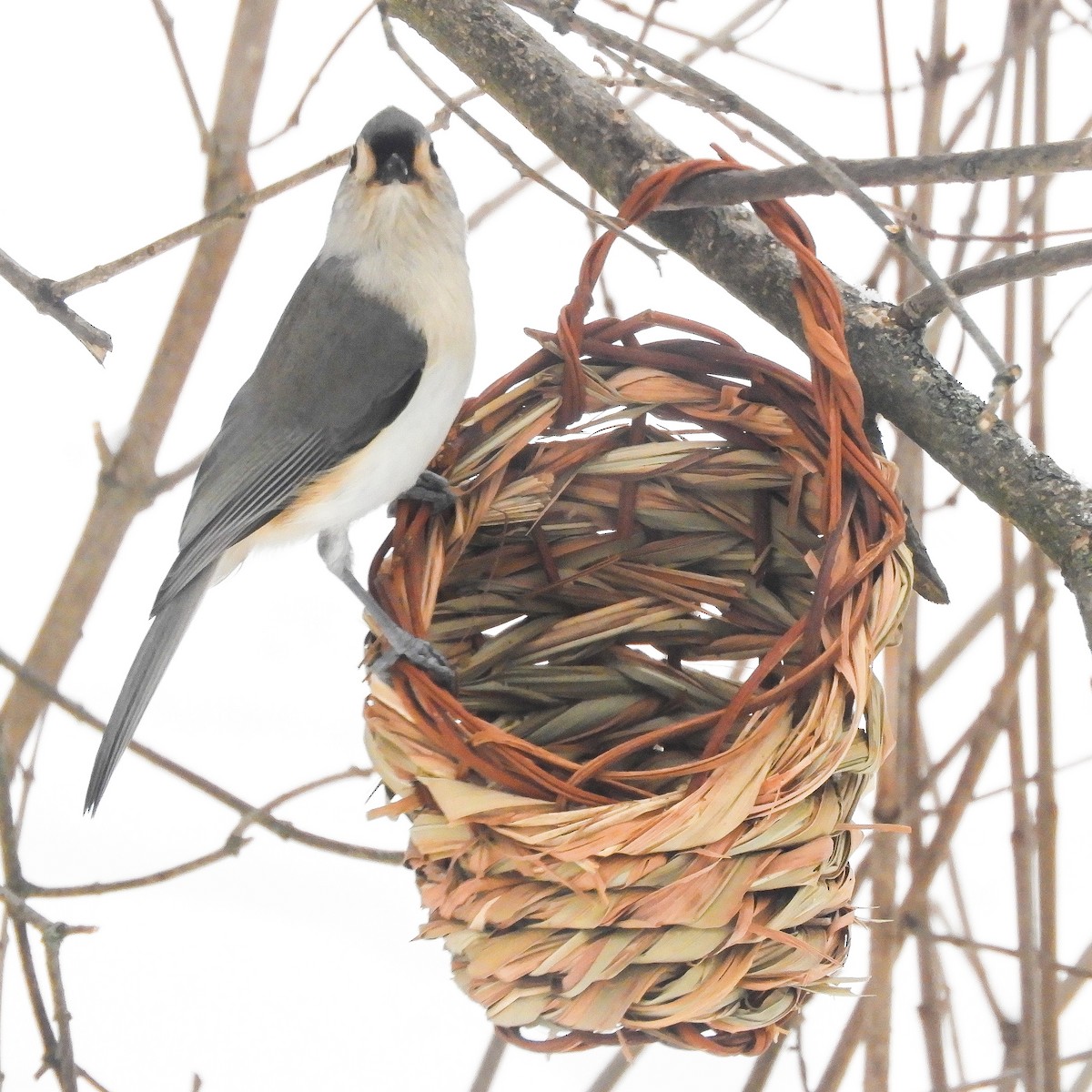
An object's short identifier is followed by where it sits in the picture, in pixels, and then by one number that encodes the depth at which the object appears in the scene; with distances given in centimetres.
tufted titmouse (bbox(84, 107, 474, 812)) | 476
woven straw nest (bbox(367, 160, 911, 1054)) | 471
